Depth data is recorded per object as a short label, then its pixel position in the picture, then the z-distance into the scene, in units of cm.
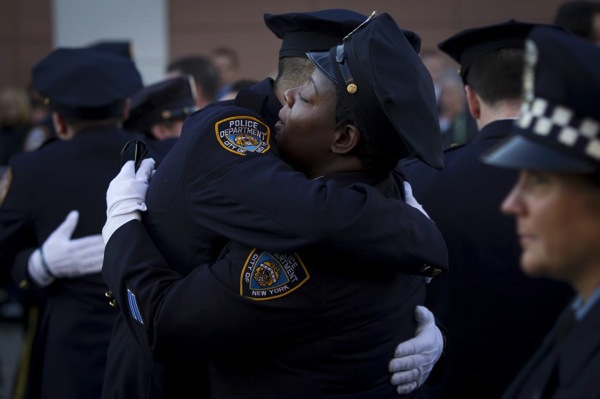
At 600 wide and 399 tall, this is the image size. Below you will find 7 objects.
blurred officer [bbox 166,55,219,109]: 623
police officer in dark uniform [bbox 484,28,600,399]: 162
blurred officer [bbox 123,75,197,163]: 486
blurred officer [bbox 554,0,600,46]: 508
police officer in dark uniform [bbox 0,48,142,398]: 381
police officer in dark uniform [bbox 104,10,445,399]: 213
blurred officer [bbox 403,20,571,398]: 304
